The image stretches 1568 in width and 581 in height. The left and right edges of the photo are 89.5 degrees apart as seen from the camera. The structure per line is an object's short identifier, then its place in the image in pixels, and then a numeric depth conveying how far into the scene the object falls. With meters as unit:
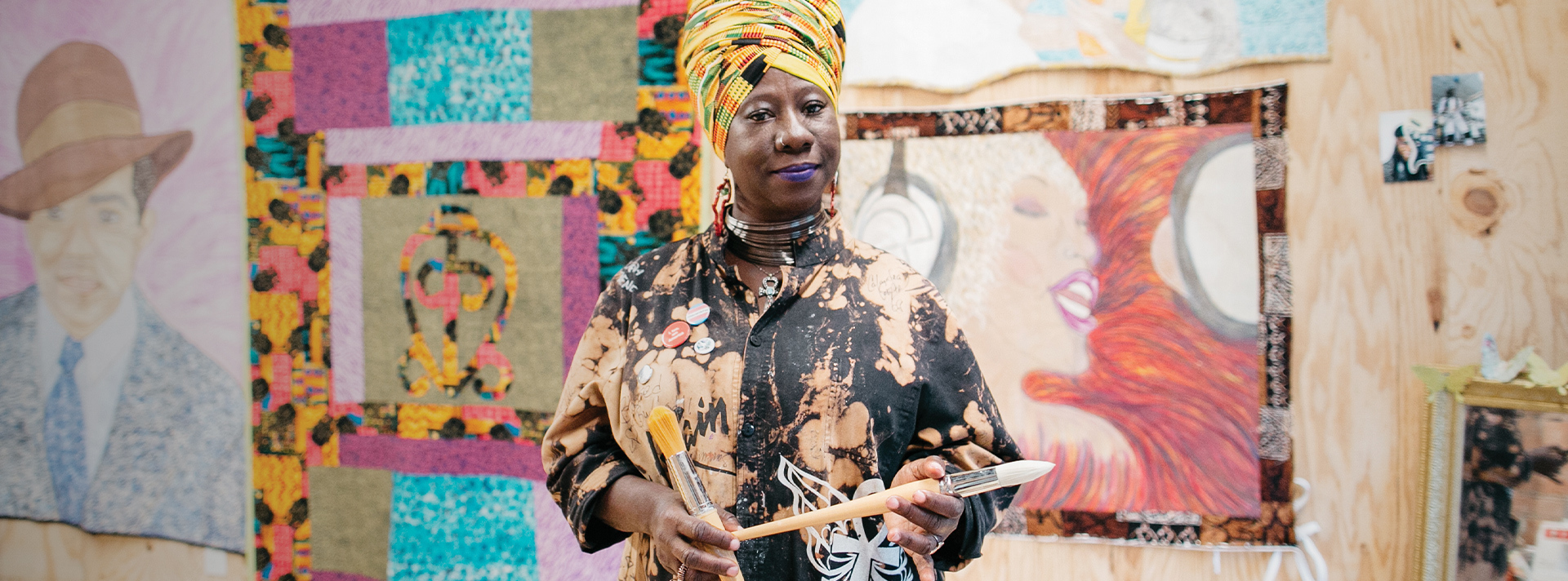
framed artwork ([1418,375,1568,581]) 1.51
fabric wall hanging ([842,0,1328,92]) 1.72
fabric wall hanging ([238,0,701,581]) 1.98
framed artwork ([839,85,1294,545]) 1.75
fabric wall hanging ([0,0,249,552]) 2.24
